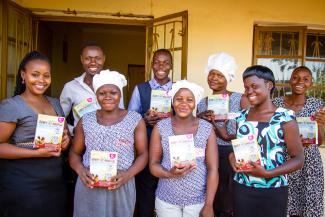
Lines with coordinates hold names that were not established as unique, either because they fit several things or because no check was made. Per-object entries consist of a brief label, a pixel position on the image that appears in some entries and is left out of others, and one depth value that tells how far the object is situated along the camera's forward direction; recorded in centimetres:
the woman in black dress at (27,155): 224
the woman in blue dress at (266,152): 219
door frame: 458
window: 477
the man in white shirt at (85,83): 310
